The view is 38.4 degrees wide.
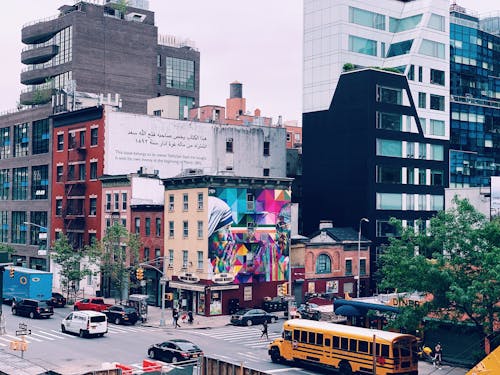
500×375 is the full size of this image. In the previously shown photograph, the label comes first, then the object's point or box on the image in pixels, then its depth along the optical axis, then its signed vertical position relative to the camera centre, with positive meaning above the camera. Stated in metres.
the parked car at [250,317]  62.88 -9.65
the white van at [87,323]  53.41 -8.80
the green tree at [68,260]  75.19 -5.71
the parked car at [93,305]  64.88 -8.96
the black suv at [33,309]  63.69 -9.20
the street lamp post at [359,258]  78.76 -5.53
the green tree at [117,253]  72.38 -4.72
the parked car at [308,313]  58.97 -8.97
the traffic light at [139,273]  59.81 -5.52
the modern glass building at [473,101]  108.38 +16.93
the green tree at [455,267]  39.84 -3.37
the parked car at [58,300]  72.17 -9.44
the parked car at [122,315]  61.66 -9.31
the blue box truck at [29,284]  66.48 -7.32
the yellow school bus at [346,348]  40.03 -8.20
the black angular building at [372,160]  86.94 +6.13
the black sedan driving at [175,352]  43.59 -8.88
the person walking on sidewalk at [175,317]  61.06 -9.40
